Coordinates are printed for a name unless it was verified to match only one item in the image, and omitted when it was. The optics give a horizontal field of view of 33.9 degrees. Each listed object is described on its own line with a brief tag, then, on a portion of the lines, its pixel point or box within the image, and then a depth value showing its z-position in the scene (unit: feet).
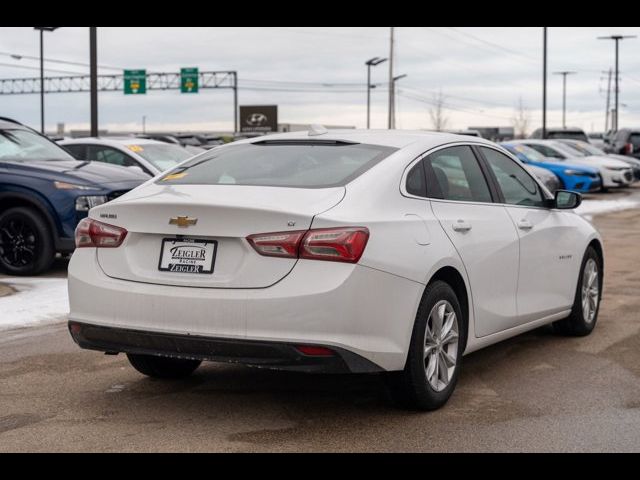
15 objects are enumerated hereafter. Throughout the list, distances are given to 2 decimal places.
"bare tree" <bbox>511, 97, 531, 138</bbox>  421.18
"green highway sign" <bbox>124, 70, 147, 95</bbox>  200.34
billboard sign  329.31
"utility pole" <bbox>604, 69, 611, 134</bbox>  421.92
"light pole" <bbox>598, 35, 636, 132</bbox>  220.43
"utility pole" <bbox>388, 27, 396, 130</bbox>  153.38
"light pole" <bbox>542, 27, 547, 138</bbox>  152.00
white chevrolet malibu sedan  16.58
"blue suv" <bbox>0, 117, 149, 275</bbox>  36.99
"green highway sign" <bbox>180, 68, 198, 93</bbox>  241.35
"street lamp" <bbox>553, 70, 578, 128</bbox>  323.16
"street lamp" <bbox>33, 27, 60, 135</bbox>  163.32
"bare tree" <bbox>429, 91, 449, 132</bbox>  340.80
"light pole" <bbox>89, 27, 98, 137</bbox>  74.44
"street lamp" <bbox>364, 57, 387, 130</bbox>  202.49
